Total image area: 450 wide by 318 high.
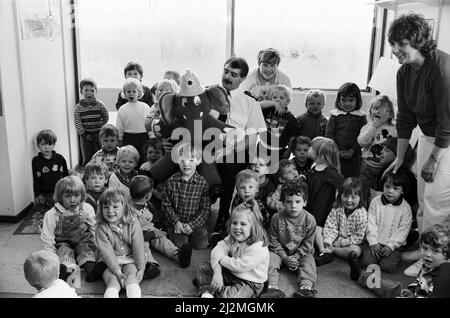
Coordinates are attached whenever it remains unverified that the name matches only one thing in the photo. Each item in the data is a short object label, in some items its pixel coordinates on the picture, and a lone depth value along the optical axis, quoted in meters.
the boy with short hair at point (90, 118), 3.62
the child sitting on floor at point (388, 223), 2.47
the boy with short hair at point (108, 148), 3.12
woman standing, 2.18
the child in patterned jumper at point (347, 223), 2.53
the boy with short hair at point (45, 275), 1.75
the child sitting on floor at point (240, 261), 2.14
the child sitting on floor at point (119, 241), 2.21
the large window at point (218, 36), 4.21
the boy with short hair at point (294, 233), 2.38
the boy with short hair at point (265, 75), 3.11
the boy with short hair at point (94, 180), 2.71
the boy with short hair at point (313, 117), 3.18
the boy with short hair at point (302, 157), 2.92
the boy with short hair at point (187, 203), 2.64
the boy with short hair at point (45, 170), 3.14
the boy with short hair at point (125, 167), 2.85
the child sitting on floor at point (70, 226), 2.38
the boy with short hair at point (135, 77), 3.68
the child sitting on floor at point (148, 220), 2.55
